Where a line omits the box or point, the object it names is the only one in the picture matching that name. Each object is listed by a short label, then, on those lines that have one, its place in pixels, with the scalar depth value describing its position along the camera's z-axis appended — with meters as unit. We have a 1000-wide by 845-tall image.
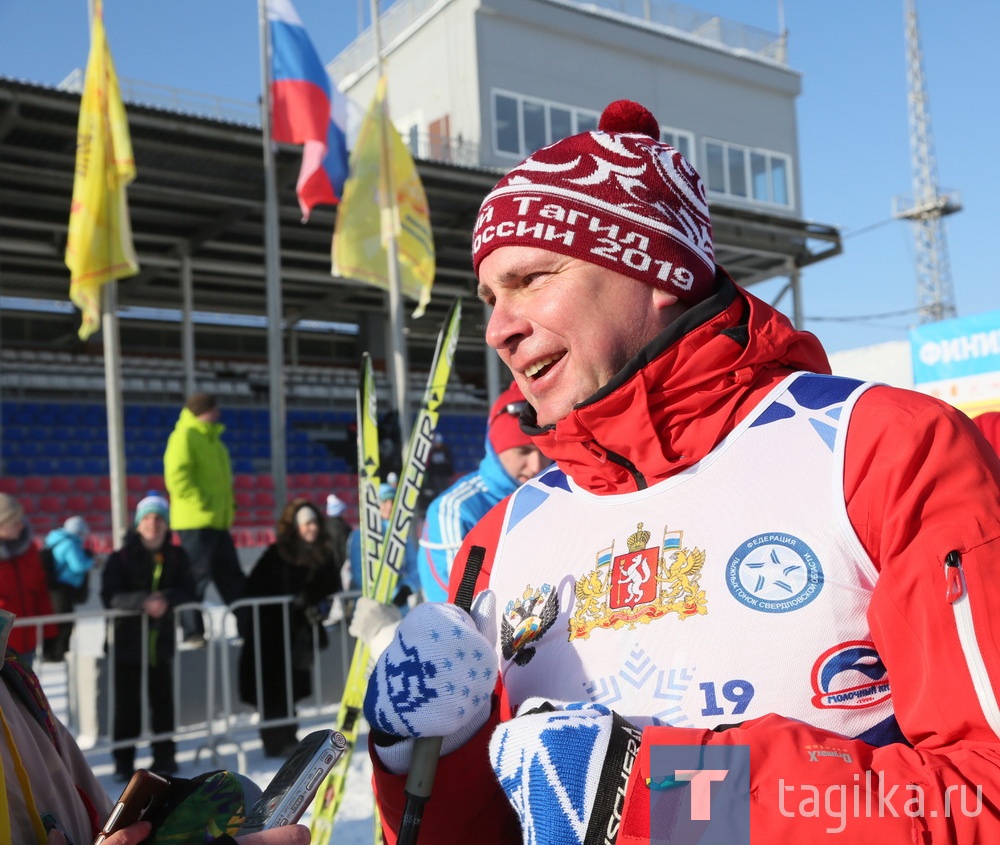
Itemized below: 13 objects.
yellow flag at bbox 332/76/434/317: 11.52
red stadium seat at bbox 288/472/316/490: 22.89
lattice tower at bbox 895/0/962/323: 42.47
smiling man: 1.09
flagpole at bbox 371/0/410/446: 11.59
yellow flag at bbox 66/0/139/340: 9.33
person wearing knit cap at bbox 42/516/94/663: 7.82
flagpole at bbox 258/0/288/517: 11.59
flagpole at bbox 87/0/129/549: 10.15
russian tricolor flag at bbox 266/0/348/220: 11.25
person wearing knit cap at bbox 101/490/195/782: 5.61
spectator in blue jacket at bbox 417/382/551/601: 3.88
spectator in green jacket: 7.77
